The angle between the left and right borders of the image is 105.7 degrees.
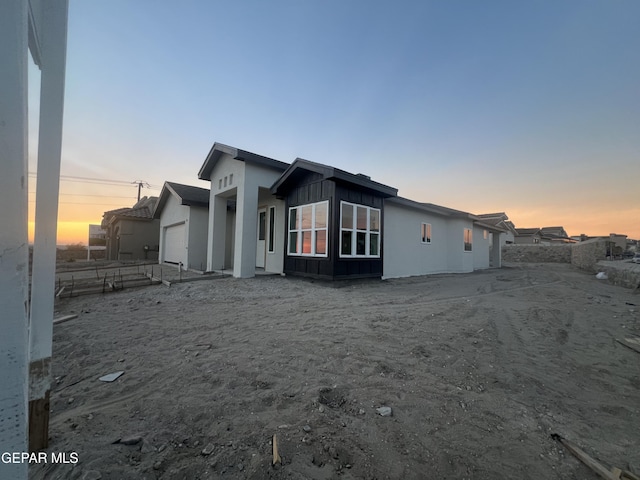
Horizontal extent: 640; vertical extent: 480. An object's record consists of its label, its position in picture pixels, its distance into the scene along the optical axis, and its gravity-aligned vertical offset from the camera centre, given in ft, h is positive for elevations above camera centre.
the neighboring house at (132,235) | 63.41 +1.39
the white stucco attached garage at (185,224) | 42.75 +3.35
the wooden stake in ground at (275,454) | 5.21 -4.66
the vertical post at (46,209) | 5.33 +0.66
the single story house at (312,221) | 27.35 +3.18
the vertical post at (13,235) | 3.04 +0.02
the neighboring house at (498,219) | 61.82 +7.88
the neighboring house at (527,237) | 115.75 +6.08
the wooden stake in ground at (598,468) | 4.98 -4.62
